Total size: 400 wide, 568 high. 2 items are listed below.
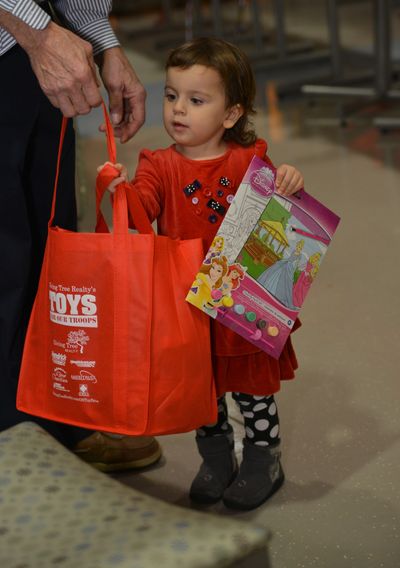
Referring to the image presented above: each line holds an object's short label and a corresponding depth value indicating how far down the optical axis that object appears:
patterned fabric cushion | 1.68
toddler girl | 2.34
